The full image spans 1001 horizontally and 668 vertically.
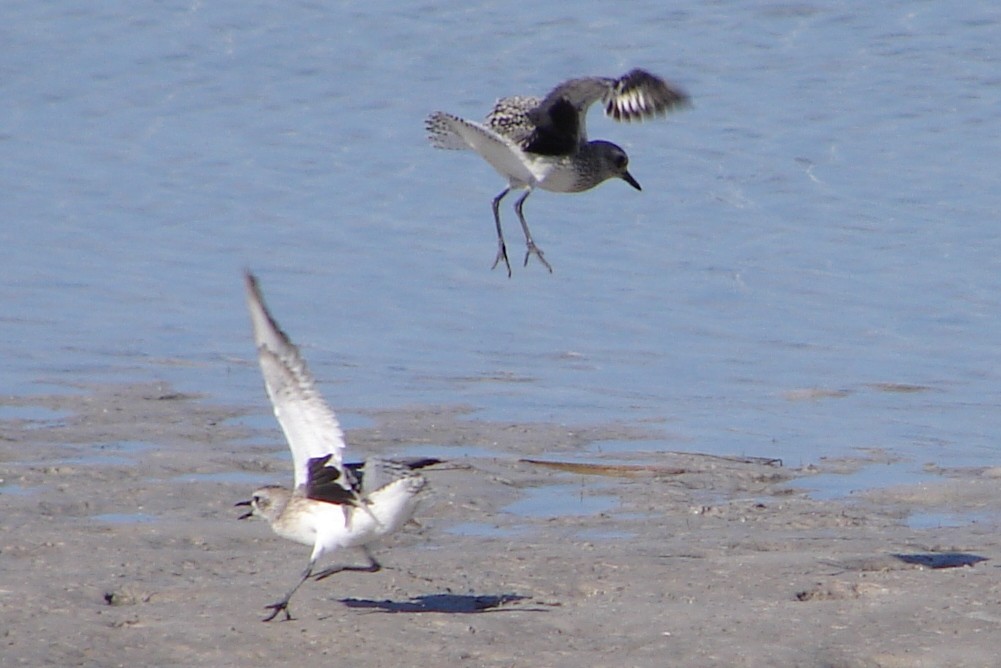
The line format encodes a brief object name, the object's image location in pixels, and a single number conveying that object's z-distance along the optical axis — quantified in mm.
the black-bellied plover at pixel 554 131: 22094
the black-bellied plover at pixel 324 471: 14484
